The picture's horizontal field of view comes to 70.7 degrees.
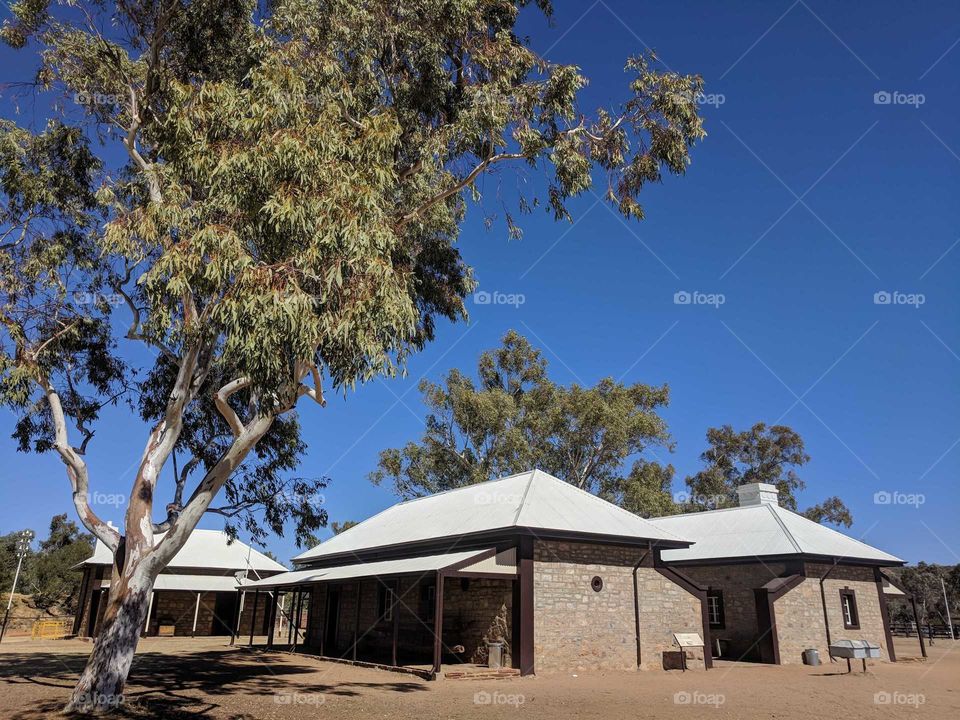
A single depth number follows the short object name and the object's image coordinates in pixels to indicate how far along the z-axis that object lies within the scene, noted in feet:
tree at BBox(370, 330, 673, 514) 117.70
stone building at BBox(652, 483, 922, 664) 70.49
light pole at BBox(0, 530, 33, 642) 102.52
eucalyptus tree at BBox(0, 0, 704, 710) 36.09
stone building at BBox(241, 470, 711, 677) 52.85
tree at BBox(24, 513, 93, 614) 149.28
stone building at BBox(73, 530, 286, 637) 97.55
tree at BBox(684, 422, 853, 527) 156.56
